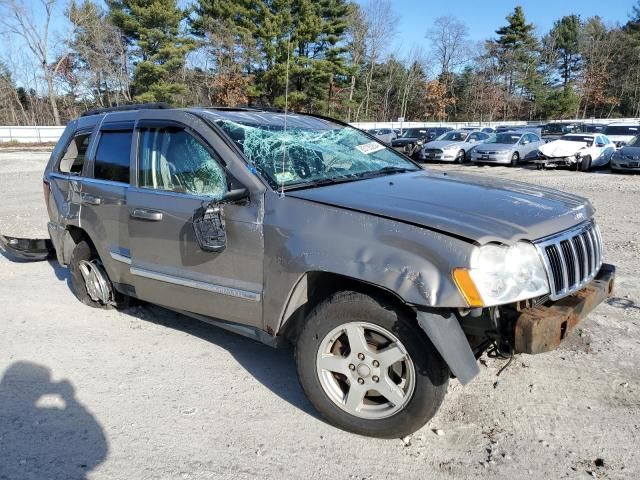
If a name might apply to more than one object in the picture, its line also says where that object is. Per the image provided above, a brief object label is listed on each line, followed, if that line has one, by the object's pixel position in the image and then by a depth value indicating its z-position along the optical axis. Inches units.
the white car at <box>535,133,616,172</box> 772.6
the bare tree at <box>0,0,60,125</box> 1836.9
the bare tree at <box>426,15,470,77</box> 2785.4
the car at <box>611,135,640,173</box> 701.4
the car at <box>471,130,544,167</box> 844.6
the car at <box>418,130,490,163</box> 934.4
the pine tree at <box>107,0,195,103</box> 1662.2
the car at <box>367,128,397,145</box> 1244.7
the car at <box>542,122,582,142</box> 1248.3
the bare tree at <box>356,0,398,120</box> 2394.7
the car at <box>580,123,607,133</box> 1043.3
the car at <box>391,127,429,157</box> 1050.1
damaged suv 102.8
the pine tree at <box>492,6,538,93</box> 2605.8
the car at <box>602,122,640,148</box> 959.0
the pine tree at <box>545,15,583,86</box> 2861.7
